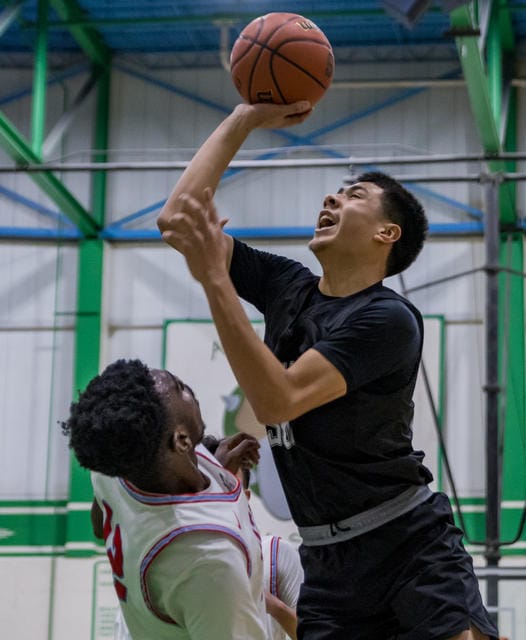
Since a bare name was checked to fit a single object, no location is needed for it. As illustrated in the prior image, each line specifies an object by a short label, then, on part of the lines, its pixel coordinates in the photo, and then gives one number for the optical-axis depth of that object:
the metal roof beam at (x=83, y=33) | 11.70
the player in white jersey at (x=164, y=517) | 3.49
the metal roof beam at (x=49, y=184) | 9.95
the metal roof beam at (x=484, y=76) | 7.88
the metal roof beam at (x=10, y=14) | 10.55
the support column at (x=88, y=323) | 11.48
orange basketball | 3.37
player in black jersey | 2.92
